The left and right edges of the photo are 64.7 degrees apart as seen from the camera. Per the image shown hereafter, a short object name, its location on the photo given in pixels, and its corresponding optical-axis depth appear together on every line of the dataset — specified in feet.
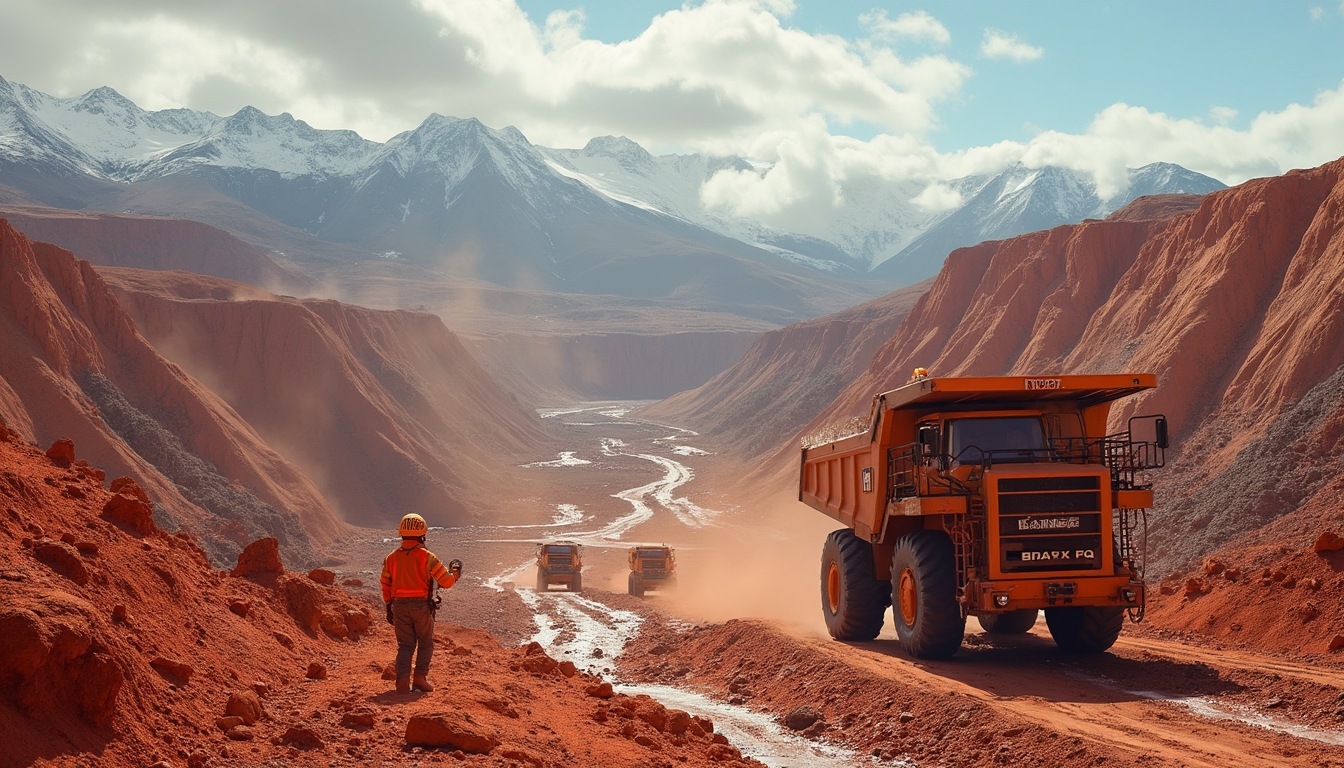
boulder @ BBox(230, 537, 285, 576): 45.39
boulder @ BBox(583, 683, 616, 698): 40.83
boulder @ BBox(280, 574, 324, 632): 43.16
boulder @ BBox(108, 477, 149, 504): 39.55
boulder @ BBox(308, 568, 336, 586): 51.31
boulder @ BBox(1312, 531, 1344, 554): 53.72
